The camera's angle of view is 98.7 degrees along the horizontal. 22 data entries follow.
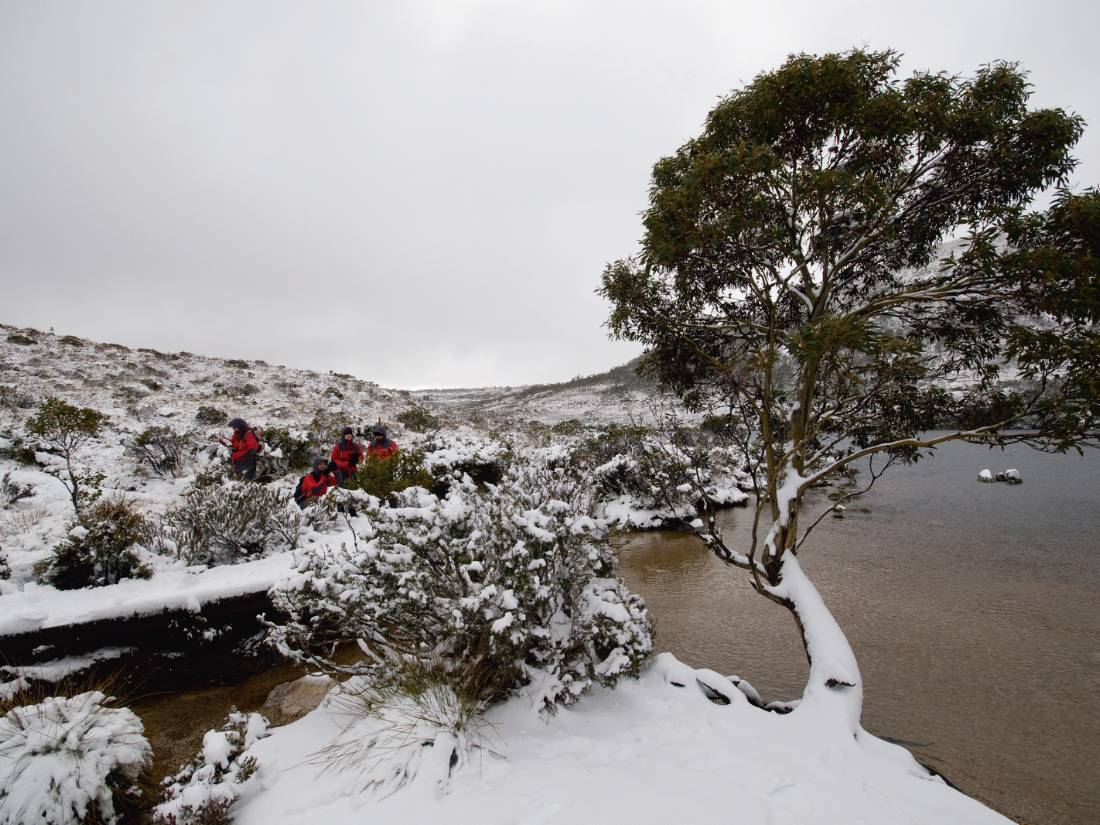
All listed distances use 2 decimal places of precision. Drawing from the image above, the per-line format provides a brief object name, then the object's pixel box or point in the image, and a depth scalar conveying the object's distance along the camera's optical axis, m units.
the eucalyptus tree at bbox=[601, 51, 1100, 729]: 3.50
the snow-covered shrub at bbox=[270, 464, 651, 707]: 3.34
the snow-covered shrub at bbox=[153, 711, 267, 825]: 2.68
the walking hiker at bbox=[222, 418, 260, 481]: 9.84
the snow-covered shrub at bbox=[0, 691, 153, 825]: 2.63
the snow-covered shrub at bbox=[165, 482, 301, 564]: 6.34
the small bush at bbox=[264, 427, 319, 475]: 12.78
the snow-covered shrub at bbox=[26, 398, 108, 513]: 7.59
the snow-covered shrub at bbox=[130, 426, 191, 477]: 10.91
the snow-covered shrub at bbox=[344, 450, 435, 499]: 8.13
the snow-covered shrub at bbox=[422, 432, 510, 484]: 9.70
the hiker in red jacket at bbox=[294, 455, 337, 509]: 8.83
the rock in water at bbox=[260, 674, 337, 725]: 4.20
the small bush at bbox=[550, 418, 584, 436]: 23.05
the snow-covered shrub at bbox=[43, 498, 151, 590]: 5.14
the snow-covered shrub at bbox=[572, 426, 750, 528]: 11.48
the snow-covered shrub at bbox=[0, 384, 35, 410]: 13.78
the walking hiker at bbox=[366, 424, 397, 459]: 9.53
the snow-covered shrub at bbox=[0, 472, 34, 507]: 7.56
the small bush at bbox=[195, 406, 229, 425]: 16.33
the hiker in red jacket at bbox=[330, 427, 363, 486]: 9.38
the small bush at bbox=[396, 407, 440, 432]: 20.78
